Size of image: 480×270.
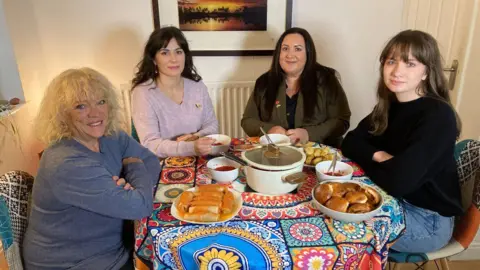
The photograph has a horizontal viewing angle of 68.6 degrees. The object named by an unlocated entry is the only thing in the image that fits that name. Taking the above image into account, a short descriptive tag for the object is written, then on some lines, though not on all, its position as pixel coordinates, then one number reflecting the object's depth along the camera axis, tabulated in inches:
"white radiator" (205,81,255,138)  98.1
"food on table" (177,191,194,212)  39.2
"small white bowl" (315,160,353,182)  45.5
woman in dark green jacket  74.4
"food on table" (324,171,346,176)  47.5
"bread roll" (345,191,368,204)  39.1
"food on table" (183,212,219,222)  37.7
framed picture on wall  92.4
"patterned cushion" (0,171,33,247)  44.6
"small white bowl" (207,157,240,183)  46.3
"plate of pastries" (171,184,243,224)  37.8
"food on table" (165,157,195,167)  53.9
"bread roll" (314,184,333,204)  40.1
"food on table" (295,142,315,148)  60.7
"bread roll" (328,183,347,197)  40.7
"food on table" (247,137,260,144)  62.8
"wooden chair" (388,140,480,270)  50.2
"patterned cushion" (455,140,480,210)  53.1
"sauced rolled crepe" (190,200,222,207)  38.8
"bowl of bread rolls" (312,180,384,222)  37.0
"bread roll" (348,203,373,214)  37.8
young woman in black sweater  45.5
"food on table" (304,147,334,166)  51.4
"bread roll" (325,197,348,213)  37.9
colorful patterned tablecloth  33.7
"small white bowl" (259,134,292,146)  56.8
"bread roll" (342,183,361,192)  41.9
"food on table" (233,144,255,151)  58.3
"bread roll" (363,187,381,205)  39.9
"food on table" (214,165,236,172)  48.9
